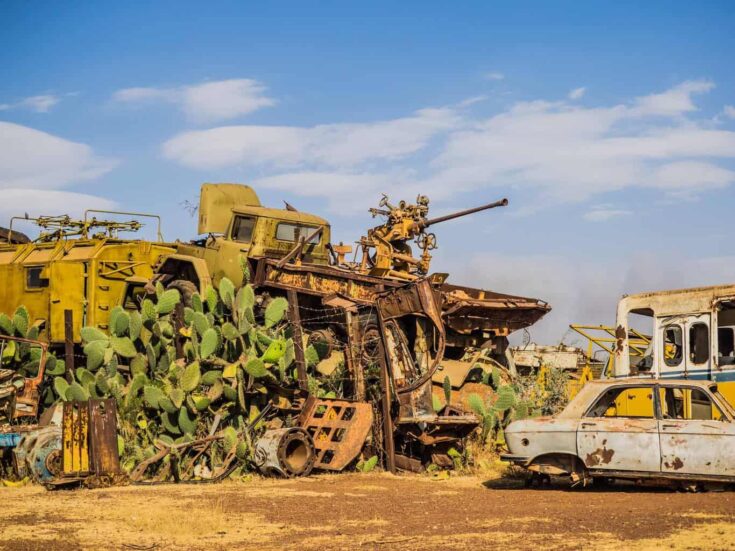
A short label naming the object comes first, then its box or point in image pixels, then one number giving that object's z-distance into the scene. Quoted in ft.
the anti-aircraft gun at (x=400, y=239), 66.95
